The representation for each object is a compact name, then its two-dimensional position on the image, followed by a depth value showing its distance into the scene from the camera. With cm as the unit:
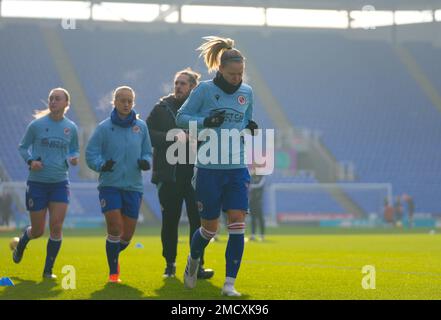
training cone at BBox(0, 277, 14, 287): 1614
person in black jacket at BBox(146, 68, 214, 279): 1842
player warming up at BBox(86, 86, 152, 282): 1677
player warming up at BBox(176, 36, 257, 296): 1437
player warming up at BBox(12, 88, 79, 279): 1845
